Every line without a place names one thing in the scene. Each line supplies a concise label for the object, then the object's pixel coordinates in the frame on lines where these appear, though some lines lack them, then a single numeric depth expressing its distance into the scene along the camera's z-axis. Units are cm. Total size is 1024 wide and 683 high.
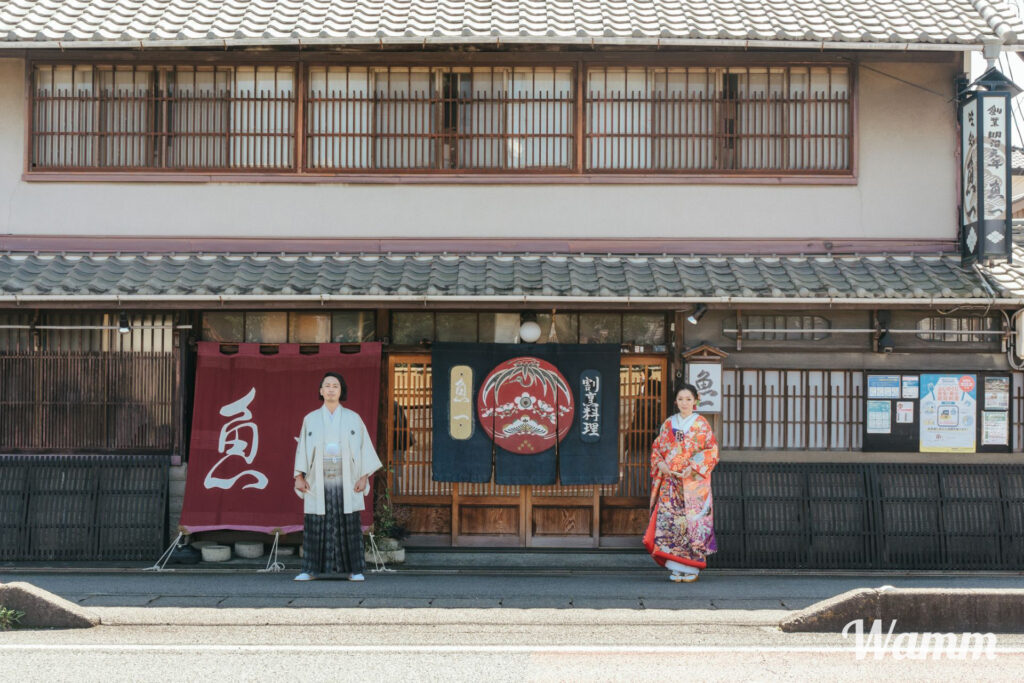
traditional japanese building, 1070
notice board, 1084
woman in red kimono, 985
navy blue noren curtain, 1079
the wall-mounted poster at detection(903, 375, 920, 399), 1085
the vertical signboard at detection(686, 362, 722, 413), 1078
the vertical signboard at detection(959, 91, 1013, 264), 1005
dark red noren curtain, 1068
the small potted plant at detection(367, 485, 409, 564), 1049
